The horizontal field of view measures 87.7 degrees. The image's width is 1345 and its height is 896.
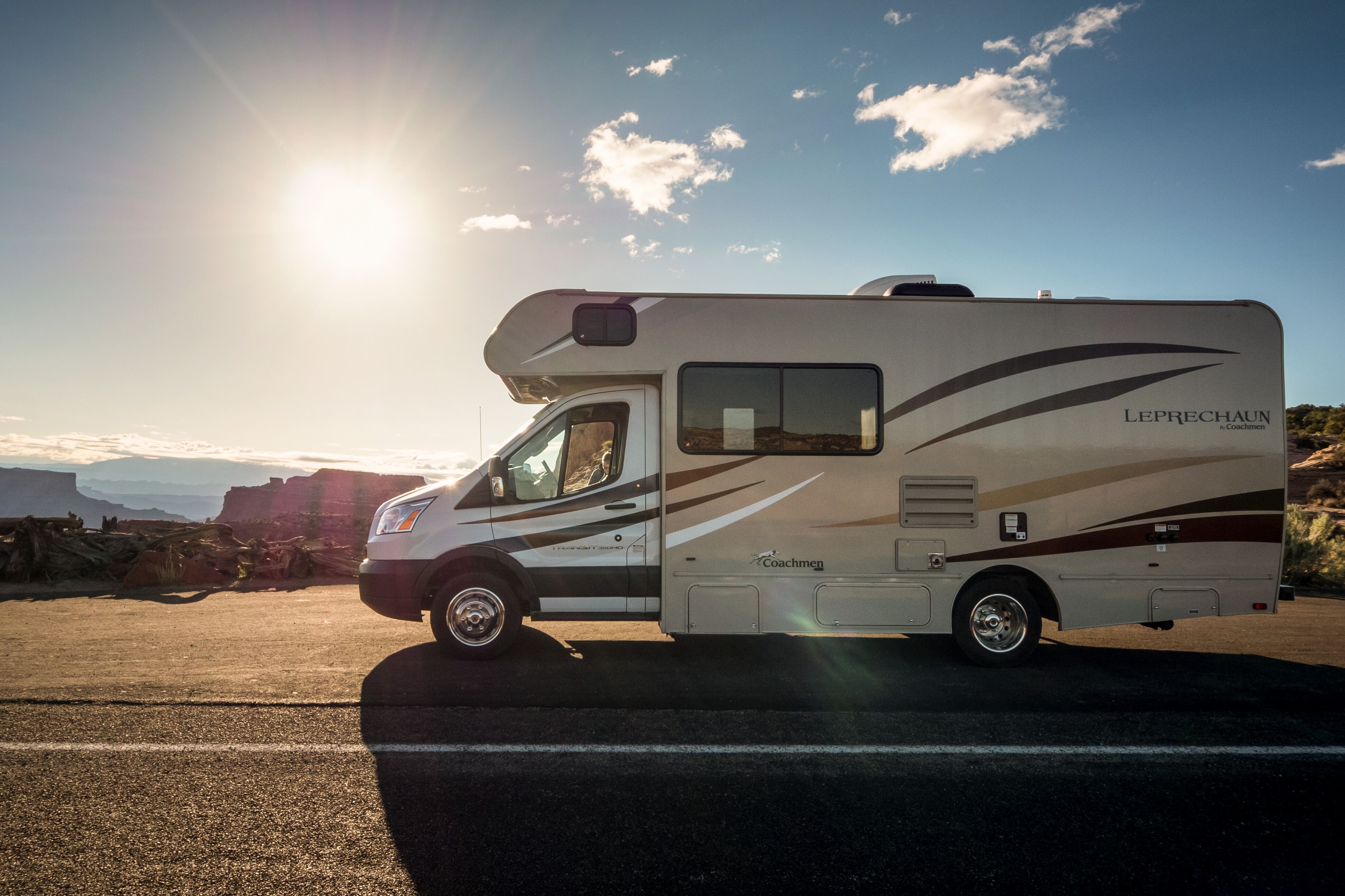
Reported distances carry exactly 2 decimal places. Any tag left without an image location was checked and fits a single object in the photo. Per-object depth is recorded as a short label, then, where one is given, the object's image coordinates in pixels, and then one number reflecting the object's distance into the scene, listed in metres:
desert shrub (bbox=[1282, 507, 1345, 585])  11.06
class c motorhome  6.04
